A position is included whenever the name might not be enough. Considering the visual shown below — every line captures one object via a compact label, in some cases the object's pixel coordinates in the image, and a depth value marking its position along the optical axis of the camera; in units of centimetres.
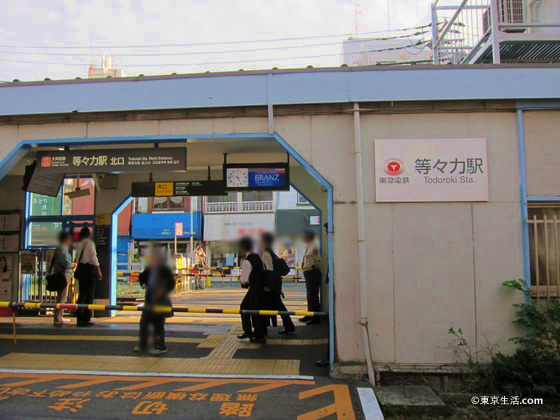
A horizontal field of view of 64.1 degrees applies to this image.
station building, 558
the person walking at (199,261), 1256
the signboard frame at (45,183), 723
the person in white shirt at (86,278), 839
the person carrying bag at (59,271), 826
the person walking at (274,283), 738
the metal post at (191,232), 1341
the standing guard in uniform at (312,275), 874
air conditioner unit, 752
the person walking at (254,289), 717
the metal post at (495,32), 668
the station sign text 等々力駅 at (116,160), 642
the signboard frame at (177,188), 873
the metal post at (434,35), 851
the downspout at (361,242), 544
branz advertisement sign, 686
